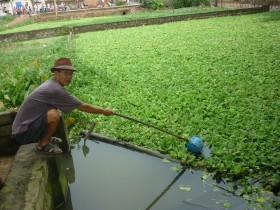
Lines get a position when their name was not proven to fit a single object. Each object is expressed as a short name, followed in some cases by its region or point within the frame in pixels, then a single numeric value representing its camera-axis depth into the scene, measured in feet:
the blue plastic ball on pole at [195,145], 14.99
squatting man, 12.10
